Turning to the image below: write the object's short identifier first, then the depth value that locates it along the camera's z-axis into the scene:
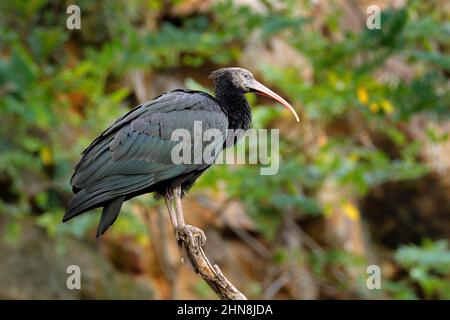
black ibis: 9.42
